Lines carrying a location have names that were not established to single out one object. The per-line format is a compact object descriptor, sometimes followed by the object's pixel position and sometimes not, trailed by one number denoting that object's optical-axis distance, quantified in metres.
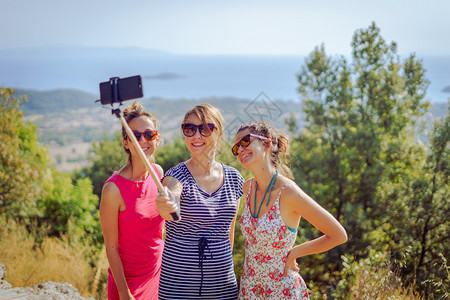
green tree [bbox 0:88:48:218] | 8.41
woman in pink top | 2.83
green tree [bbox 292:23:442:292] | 8.99
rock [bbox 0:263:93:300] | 4.05
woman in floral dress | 2.46
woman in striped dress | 2.56
